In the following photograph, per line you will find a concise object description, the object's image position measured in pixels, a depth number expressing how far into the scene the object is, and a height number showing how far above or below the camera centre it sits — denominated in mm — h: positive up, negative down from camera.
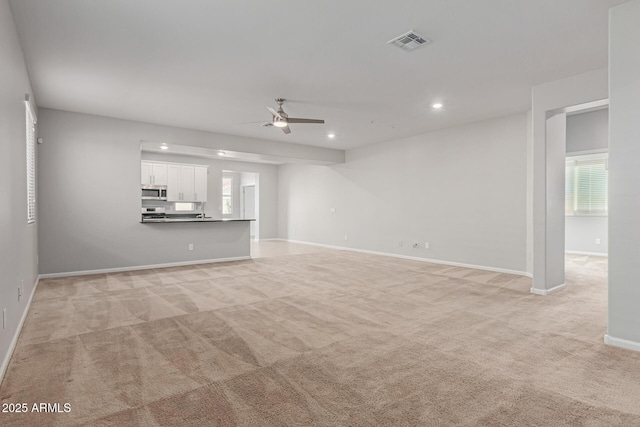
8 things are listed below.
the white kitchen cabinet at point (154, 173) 8625 +962
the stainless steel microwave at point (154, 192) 8678 +469
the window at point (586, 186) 7965 +573
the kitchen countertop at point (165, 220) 6551 -217
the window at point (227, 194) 11828 +556
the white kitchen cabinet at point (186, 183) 9109 +751
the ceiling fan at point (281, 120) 4932 +1360
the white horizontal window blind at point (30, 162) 4035 +608
